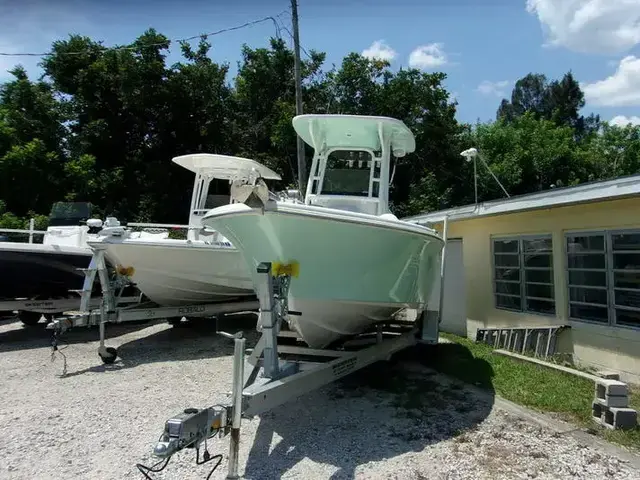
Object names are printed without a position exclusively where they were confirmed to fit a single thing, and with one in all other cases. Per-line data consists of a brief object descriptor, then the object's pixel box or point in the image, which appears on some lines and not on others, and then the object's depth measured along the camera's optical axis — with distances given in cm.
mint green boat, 426
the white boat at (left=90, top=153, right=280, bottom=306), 745
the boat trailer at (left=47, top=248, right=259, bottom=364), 671
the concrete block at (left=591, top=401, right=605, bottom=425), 432
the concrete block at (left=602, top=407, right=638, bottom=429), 413
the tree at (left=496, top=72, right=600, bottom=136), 4316
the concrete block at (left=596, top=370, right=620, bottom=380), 452
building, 577
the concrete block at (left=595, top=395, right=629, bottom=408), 423
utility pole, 1348
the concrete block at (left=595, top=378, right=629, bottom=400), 421
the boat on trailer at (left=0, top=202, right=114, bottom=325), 827
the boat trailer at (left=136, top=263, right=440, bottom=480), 298
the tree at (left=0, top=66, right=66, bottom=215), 1820
